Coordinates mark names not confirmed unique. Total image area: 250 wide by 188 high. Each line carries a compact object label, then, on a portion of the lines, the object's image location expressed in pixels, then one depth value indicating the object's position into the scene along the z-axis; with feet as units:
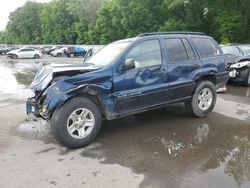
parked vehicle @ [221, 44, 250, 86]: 23.92
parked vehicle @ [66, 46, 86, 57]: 93.19
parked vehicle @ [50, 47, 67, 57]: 96.34
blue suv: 11.47
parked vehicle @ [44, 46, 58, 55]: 108.30
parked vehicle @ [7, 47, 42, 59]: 84.80
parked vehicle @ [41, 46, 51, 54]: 114.41
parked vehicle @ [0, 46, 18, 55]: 111.28
